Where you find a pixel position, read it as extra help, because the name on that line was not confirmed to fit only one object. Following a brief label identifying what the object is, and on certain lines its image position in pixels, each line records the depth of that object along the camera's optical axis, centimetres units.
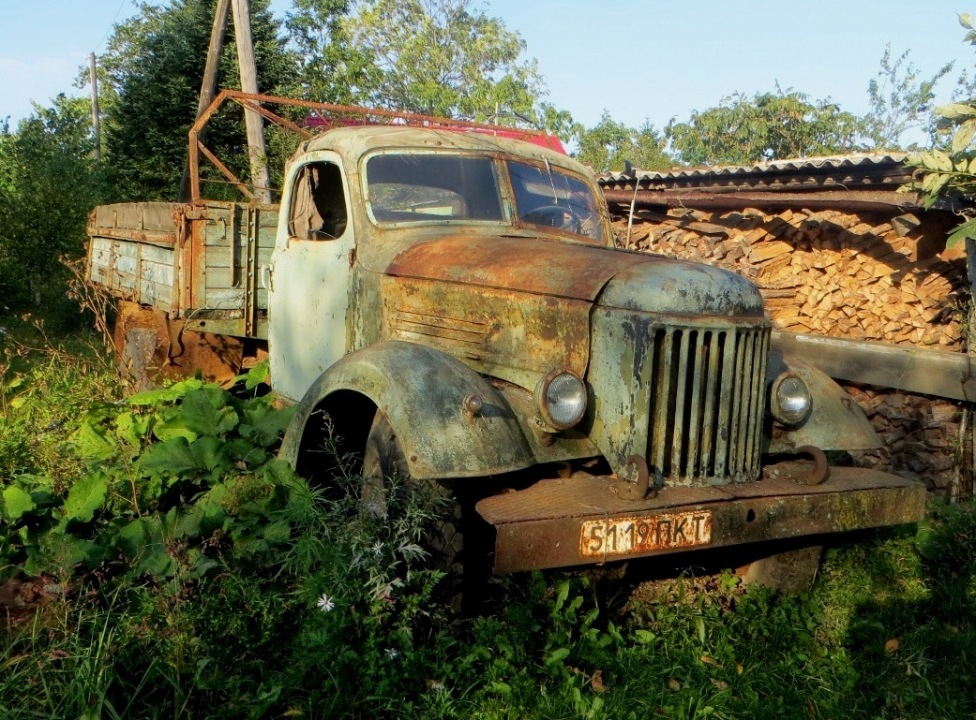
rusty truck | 321
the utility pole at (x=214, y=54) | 1123
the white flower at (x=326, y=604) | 302
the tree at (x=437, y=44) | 2927
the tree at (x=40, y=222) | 1253
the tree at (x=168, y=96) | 1526
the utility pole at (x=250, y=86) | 1020
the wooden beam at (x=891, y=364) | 577
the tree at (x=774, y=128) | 2234
